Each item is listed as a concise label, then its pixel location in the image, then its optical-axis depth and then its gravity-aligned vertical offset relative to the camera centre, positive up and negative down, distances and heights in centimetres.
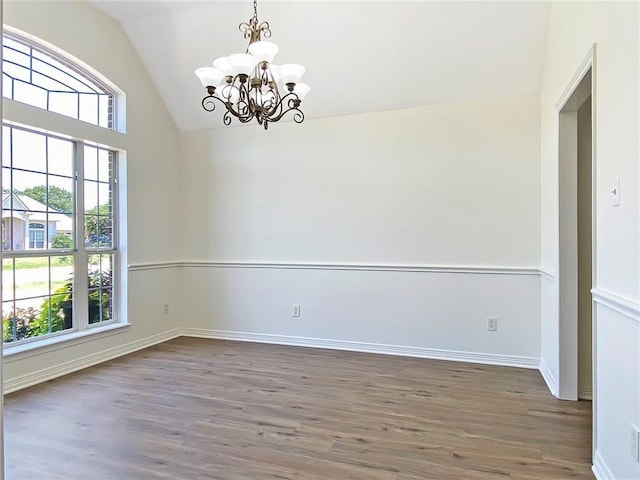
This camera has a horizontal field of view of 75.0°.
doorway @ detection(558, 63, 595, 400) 299 -10
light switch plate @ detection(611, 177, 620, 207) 183 +21
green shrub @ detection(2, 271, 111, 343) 344 -65
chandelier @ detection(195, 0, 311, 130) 266 +109
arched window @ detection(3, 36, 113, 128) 338 +139
